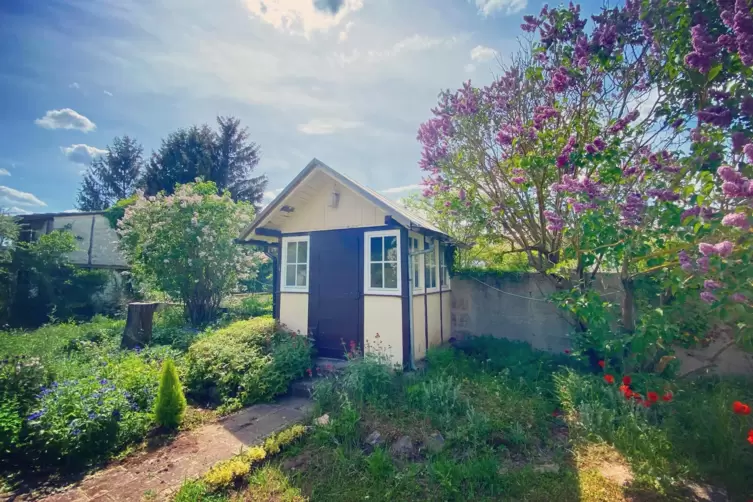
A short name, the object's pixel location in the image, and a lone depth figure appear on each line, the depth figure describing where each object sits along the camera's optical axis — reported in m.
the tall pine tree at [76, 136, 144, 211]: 26.30
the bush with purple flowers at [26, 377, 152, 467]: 3.41
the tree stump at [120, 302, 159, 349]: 7.07
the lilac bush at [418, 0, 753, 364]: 2.70
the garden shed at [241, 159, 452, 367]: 5.96
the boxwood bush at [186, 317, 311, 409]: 5.37
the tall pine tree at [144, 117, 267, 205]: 20.66
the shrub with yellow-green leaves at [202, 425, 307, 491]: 3.07
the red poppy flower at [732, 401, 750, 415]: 2.86
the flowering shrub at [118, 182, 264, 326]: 9.38
